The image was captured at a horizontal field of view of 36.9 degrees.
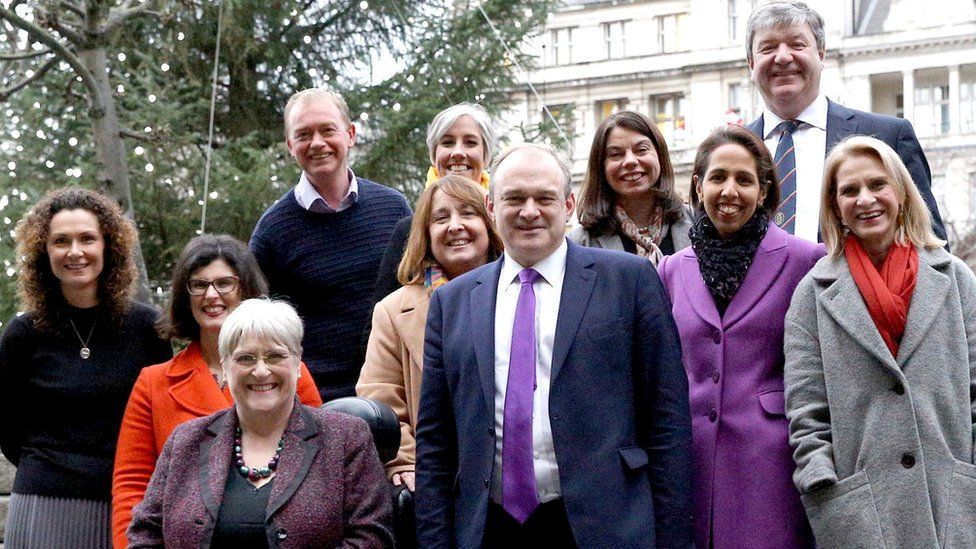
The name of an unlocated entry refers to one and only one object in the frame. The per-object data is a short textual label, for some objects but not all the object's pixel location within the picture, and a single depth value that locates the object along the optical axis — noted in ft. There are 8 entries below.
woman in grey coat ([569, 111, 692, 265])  17.80
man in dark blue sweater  19.79
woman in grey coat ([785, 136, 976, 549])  14.33
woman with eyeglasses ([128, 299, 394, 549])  14.79
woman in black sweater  17.25
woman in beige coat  16.79
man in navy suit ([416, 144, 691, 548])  13.79
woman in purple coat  14.90
